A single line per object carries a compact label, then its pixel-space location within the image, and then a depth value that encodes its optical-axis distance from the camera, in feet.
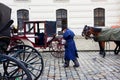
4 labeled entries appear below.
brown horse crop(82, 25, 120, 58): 21.01
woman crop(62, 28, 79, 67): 15.43
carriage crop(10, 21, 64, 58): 20.65
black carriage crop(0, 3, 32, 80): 7.93
